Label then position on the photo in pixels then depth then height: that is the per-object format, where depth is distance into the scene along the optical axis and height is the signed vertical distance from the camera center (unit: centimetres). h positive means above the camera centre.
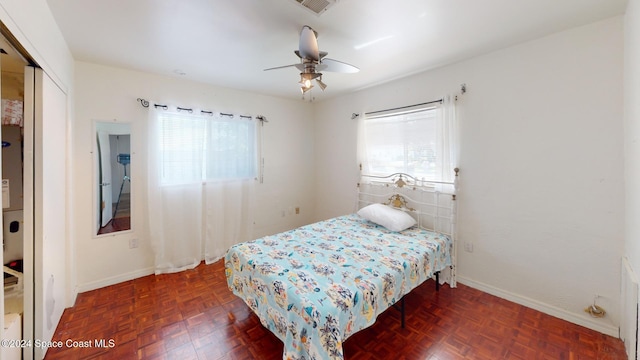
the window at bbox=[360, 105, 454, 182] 288 +45
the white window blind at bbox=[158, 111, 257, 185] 319 +42
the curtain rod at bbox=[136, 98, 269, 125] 298 +91
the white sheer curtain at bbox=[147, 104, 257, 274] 311 -13
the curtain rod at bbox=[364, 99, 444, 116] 290 +93
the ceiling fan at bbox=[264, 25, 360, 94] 184 +97
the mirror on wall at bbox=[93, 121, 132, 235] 281 +0
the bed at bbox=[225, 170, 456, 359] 153 -74
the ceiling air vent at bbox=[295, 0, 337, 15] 165 +119
